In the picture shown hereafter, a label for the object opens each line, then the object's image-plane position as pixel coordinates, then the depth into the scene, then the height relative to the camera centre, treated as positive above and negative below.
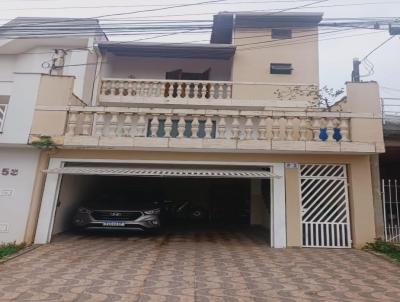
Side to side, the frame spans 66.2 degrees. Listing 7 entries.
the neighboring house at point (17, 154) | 6.82 +1.19
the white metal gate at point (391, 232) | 7.23 -0.09
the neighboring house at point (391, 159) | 7.50 +2.56
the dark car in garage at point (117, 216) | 7.45 -0.11
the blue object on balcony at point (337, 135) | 7.05 +2.03
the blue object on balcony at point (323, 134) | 7.08 +2.04
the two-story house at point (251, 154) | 6.94 +1.46
